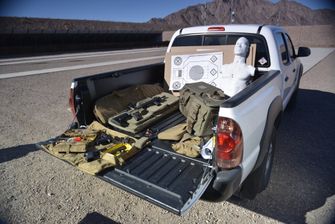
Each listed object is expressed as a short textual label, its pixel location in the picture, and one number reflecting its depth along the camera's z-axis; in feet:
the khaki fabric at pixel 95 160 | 8.13
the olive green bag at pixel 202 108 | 10.05
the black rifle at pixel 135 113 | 11.23
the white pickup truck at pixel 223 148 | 6.88
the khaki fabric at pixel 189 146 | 8.67
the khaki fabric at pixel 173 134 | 9.86
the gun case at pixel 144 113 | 10.94
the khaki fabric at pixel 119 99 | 11.26
